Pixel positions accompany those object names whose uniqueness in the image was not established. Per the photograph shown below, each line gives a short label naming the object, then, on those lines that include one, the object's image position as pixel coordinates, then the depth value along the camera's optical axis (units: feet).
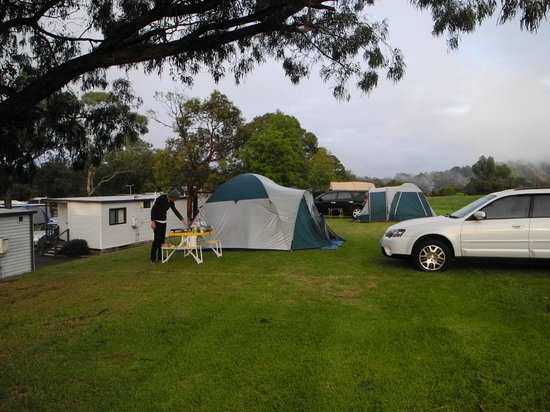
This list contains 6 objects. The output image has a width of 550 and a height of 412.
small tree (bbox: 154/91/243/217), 90.94
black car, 82.38
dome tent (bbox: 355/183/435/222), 67.36
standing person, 33.73
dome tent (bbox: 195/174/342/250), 38.78
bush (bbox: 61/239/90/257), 80.48
